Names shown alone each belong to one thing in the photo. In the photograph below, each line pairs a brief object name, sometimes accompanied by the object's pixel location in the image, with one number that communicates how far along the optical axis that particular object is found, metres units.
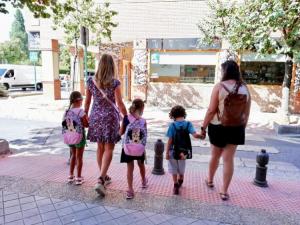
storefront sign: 12.88
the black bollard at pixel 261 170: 3.89
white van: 23.30
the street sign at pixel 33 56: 18.23
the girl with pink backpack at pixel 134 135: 3.31
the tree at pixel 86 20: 10.12
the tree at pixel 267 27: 6.89
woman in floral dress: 3.36
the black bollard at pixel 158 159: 4.24
